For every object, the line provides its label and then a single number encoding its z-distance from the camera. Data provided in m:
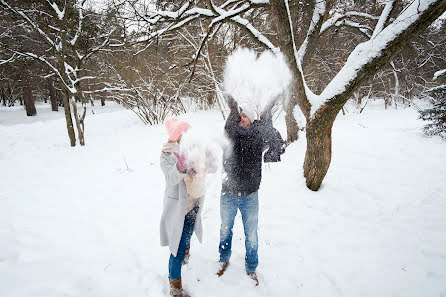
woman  1.69
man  1.94
